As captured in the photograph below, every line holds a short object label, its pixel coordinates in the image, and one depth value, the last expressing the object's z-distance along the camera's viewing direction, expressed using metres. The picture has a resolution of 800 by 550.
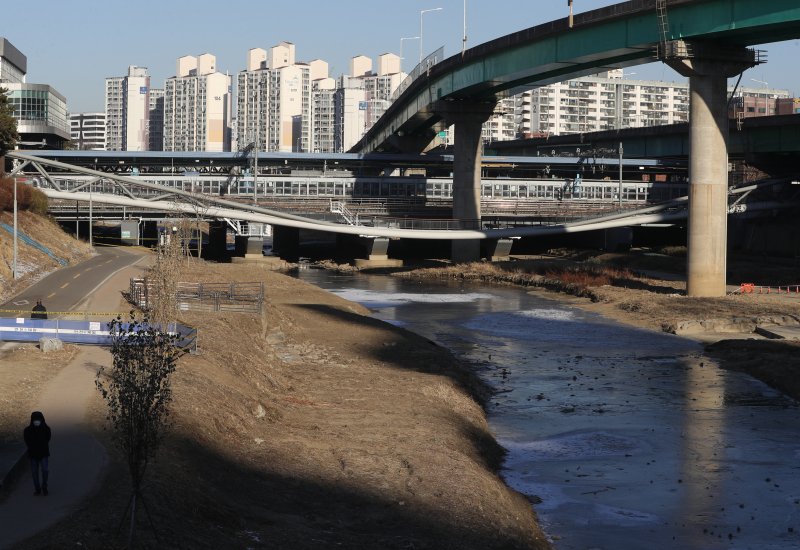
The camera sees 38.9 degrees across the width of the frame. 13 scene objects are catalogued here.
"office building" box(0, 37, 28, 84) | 177.38
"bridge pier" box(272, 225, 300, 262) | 123.31
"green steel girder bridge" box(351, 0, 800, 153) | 64.69
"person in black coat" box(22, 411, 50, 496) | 20.22
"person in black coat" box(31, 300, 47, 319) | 41.00
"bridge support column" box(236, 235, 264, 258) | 109.56
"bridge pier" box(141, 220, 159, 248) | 131.88
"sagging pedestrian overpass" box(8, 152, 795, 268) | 96.06
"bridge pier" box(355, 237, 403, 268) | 109.19
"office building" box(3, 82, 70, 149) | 169.12
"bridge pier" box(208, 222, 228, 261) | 128.12
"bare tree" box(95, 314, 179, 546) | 17.69
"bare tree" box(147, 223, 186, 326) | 40.31
